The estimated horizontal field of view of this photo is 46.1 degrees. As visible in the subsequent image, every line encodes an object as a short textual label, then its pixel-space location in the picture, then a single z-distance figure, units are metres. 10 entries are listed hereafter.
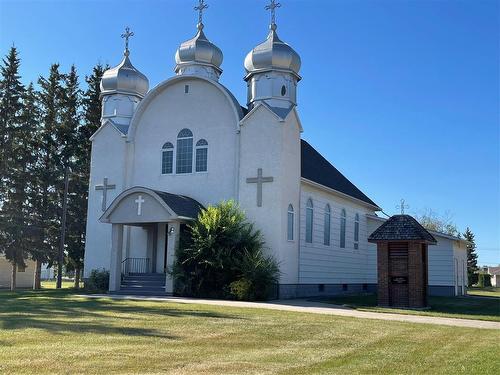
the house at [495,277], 86.90
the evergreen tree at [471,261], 63.43
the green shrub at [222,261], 21.50
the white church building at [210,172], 23.73
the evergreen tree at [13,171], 34.00
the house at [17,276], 45.00
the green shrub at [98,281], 24.99
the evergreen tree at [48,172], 36.06
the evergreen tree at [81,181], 37.16
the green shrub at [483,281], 63.01
